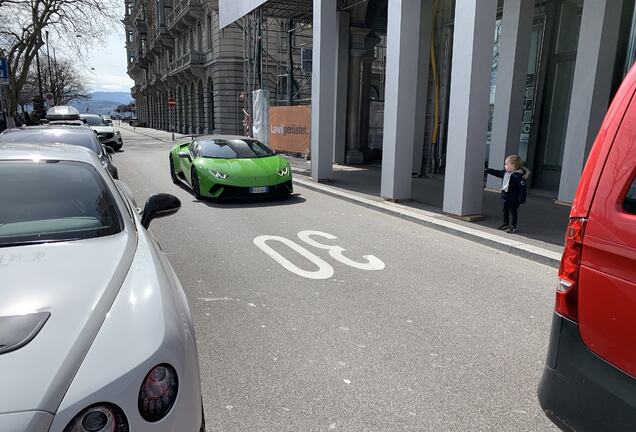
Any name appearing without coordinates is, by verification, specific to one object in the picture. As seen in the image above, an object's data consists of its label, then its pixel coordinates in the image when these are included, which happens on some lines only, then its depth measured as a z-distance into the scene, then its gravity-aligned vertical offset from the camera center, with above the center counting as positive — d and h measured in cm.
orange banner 1777 -67
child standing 680 -100
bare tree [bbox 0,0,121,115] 3328 +567
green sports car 939 -120
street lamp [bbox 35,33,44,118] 4448 +16
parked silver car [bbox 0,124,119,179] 751 -48
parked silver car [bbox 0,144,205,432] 149 -82
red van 179 -73
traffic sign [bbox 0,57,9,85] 1613 +120
